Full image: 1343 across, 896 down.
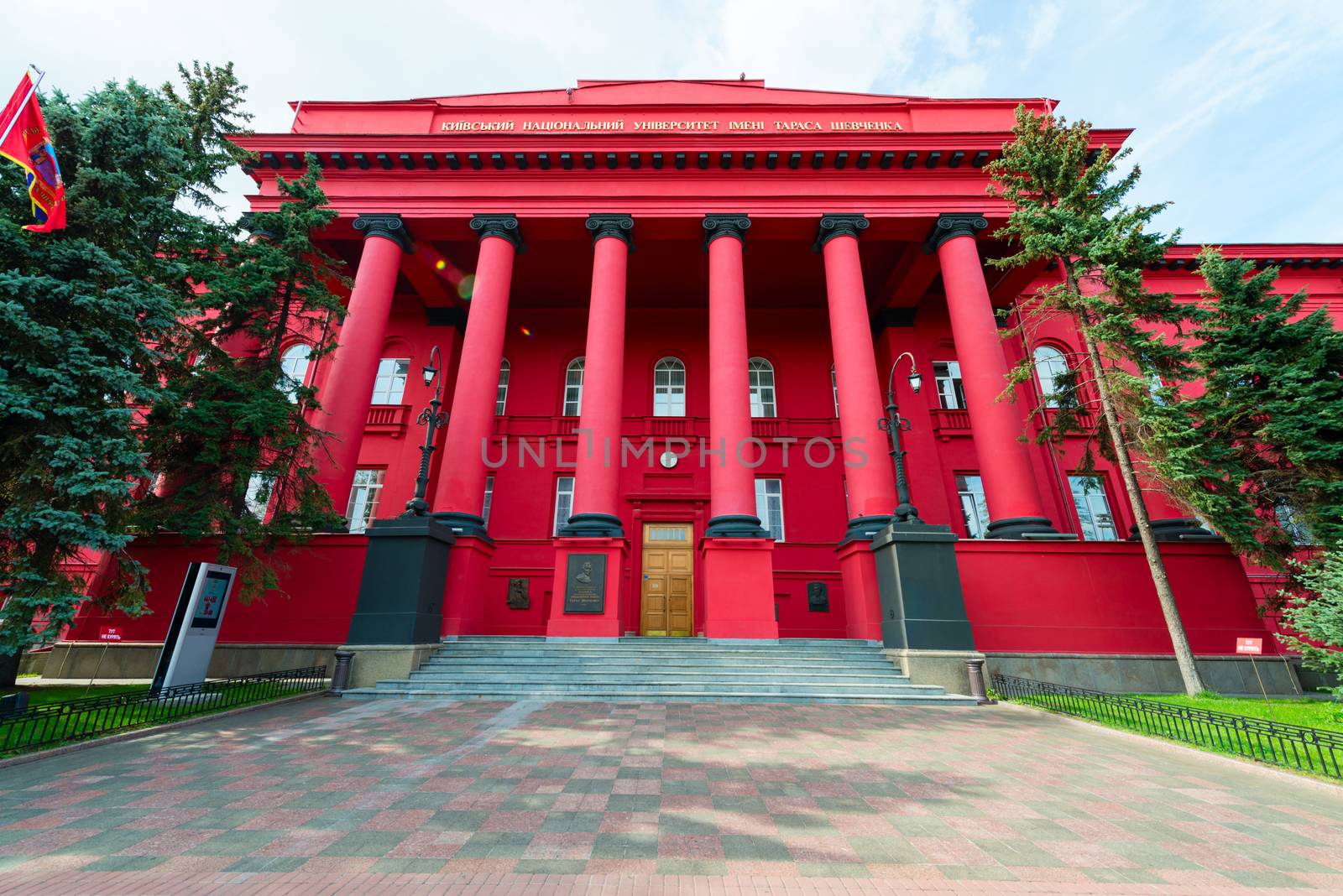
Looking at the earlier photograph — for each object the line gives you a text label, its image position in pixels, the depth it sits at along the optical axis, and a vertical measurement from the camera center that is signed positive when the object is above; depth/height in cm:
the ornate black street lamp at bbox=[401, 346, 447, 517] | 1077 +359
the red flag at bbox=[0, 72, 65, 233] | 722 +632
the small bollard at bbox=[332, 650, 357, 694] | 934 -88
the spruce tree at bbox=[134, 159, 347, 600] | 998 +398
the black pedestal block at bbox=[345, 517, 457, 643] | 989 +68
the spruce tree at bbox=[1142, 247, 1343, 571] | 1014 +402
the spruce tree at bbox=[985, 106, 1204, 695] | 1056 +745
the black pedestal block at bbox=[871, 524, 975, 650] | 984 +65
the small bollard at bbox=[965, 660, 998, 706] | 911 -91
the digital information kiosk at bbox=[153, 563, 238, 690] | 822 -11
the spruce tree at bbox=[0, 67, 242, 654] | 692 +391
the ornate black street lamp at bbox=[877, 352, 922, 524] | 1066 +351
